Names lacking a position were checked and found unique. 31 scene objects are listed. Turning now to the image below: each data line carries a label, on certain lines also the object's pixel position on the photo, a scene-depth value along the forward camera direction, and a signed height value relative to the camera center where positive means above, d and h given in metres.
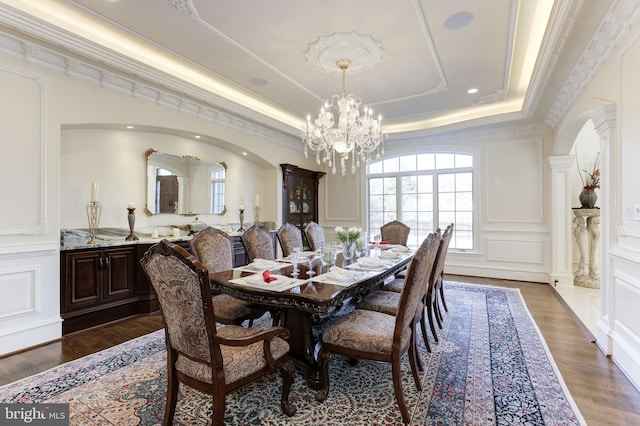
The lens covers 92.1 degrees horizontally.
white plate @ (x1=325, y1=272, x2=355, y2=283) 2.17 -0.46
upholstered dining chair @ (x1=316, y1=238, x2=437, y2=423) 1.81 -0.77
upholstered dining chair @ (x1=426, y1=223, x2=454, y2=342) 2.88 -0.68
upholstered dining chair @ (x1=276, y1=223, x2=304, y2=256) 3.72 -0.31
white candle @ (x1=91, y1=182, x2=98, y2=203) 3.38 +0.22
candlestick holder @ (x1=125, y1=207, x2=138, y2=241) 3.68 -0.12
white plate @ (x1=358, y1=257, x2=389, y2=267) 2.66 -0.43
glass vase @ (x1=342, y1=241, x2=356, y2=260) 2.93 -0.35
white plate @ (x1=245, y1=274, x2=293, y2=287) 2.08 -0.47
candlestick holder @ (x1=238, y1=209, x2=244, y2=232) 5.30 -0.12
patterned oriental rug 1.82 -1.20
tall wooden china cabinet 6.12 +0.39
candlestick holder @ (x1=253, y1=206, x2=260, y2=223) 5.64 -0.02
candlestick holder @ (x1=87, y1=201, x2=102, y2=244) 3.50 -0.04
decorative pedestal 4.86 -0.51
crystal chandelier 3.39 +0.96
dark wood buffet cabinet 3.11 -0.80
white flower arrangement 2.92 -0.21
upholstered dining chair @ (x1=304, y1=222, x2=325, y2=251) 4.09 -0.31
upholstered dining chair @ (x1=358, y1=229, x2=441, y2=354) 2.39 -0.75
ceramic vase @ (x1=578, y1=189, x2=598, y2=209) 4.95 +0.23
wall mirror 4.22 +0.42
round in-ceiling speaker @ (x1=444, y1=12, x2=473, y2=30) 2.66 +1.71
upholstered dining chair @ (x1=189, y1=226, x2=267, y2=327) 2.47 -0.46
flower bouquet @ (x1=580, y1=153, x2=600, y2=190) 4.96 +0.59
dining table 1.87 -0.49
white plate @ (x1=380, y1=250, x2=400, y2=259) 3.09 -0.43
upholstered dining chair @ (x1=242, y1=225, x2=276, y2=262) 3.37 -0.33
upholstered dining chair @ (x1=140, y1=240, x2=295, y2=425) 1.43 -0.64
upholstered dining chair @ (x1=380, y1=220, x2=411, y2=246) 4.47 -0.30
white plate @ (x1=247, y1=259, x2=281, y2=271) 2.66 -0.46
